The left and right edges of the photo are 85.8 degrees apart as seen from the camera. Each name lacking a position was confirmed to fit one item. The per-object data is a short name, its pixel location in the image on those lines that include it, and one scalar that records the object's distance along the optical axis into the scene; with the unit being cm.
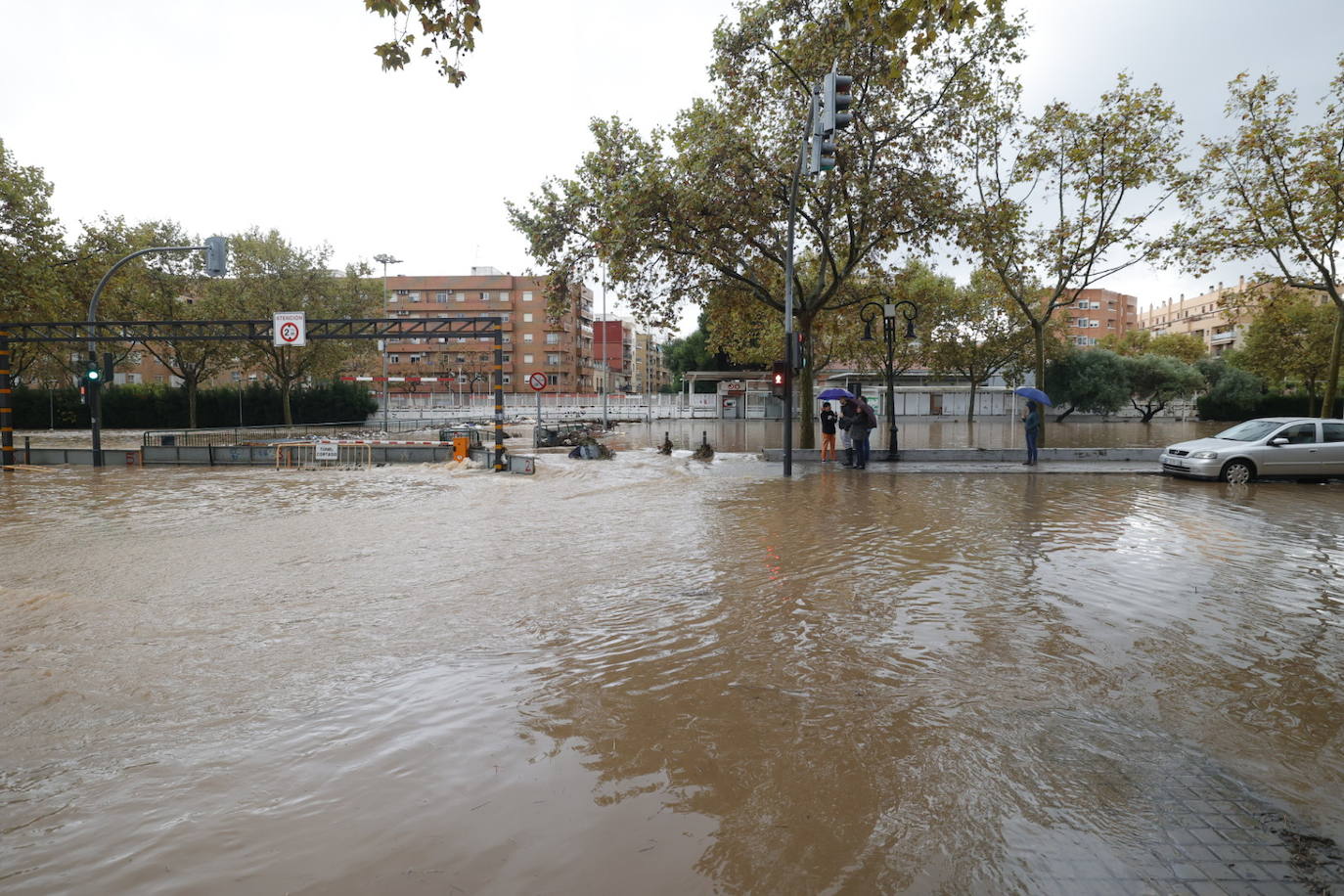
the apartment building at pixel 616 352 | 9475
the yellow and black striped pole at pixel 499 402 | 1835
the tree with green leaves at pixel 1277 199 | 1920
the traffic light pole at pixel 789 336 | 1642
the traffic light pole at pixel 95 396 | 2073
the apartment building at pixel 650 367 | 16065
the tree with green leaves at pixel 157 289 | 3203
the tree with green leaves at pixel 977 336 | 4338
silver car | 1520
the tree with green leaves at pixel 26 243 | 2459
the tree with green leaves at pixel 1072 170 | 2056
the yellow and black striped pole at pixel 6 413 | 1983
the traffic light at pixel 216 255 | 1852
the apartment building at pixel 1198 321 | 9362
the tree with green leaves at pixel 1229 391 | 5309
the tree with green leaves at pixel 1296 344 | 4262
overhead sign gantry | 1872
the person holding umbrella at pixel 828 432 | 1922
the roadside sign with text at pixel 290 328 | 1958
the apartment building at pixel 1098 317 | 9644
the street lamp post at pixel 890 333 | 1991
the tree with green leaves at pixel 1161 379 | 5094
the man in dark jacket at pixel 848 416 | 1945
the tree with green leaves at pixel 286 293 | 3891
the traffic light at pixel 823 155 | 1157
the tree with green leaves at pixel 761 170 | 1766
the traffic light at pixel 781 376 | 1708
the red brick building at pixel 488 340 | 8500
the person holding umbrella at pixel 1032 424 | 1923
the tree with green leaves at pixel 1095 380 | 4900
